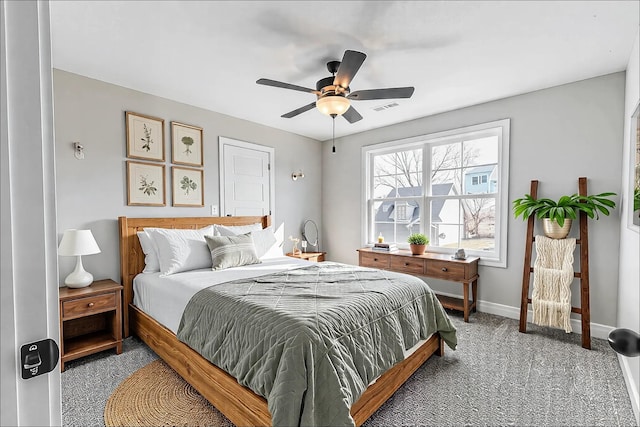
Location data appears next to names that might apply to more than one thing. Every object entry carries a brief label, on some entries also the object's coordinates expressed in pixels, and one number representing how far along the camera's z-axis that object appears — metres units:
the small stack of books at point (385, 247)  4.18
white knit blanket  2.86
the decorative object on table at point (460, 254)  3.54
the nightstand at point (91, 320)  2.41
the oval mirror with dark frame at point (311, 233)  5.10
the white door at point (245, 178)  3.96
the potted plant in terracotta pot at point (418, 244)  3.88
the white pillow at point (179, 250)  2.89
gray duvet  1.44
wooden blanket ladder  2.74
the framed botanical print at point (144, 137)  3.12
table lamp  2.49
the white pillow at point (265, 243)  3.63
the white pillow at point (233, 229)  3.50
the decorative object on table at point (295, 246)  4.65
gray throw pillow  3.04
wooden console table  3.40
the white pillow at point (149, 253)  3.02
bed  1.67
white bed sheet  2.33
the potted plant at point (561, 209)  2.76
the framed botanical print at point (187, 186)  3.48
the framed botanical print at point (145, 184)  3.13
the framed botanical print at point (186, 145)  3.46
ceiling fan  2.32
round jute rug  1.83
